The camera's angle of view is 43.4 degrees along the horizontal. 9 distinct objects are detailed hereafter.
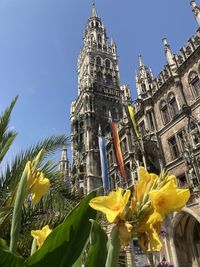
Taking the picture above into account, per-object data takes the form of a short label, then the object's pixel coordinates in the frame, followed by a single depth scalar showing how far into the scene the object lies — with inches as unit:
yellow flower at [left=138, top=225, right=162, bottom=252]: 40.5
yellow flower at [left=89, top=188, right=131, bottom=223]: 40.1
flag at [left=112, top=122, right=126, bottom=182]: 700.0
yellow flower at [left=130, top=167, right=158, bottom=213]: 42.6
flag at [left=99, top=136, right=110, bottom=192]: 741.3
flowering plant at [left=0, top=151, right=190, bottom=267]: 39.0
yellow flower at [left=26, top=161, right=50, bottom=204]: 55.4
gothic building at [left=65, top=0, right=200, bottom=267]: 613.0
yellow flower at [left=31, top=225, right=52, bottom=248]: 54.8
